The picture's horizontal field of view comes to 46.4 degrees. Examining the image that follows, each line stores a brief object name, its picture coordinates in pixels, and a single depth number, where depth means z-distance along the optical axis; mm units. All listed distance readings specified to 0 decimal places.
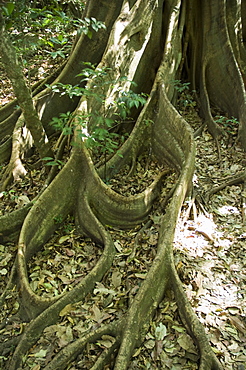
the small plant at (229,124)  5502
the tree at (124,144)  2883
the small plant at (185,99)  6375
